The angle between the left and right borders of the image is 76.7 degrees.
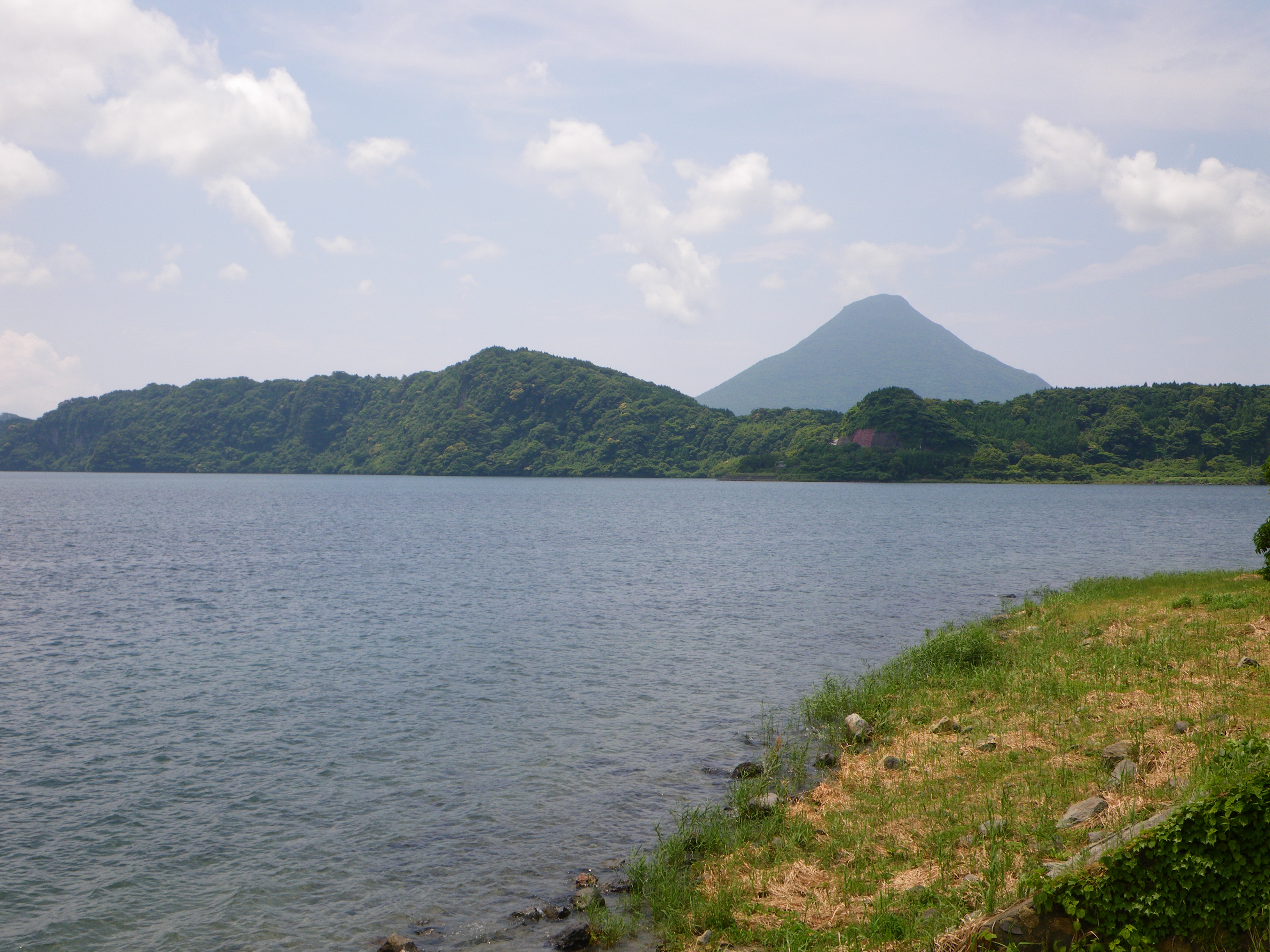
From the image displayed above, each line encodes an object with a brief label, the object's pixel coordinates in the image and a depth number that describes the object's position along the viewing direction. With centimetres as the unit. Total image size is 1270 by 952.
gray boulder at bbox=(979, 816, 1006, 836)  1146
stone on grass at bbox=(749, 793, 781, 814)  1498
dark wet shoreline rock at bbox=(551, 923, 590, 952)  1132
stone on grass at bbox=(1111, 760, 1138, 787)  1203
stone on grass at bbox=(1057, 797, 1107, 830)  1102
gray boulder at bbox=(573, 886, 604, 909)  1244
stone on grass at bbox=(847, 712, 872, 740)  1917
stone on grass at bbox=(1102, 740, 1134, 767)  1320
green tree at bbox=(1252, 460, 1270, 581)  2552
